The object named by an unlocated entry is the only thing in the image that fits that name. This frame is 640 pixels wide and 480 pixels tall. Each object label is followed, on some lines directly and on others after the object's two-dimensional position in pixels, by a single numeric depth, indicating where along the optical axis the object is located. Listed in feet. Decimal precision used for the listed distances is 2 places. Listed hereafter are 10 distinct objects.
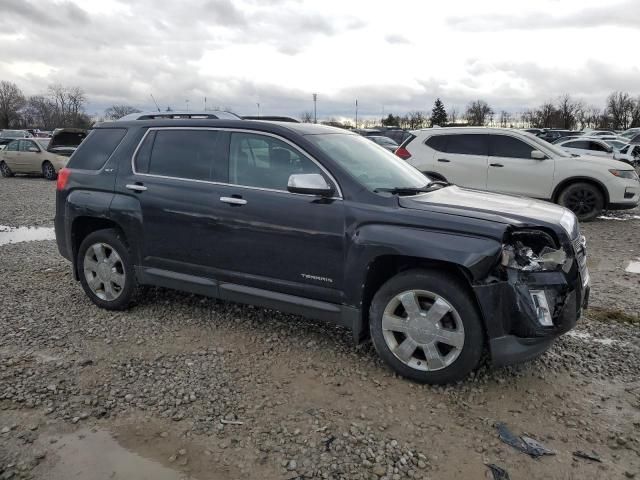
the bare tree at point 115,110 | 215.06
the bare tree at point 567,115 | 239.05
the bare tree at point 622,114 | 249.55
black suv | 10.52
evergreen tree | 279.08
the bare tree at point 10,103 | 312.91
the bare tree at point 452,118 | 286.79
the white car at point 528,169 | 31.30
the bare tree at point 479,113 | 274.57
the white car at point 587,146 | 52.28
